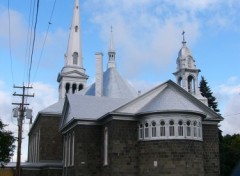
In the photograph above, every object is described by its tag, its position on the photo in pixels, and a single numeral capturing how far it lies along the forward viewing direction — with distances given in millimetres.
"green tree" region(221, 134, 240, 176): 48956
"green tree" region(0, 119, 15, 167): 34625
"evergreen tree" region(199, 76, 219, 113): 53062
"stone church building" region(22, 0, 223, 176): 26578
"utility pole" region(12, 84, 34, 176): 28947
